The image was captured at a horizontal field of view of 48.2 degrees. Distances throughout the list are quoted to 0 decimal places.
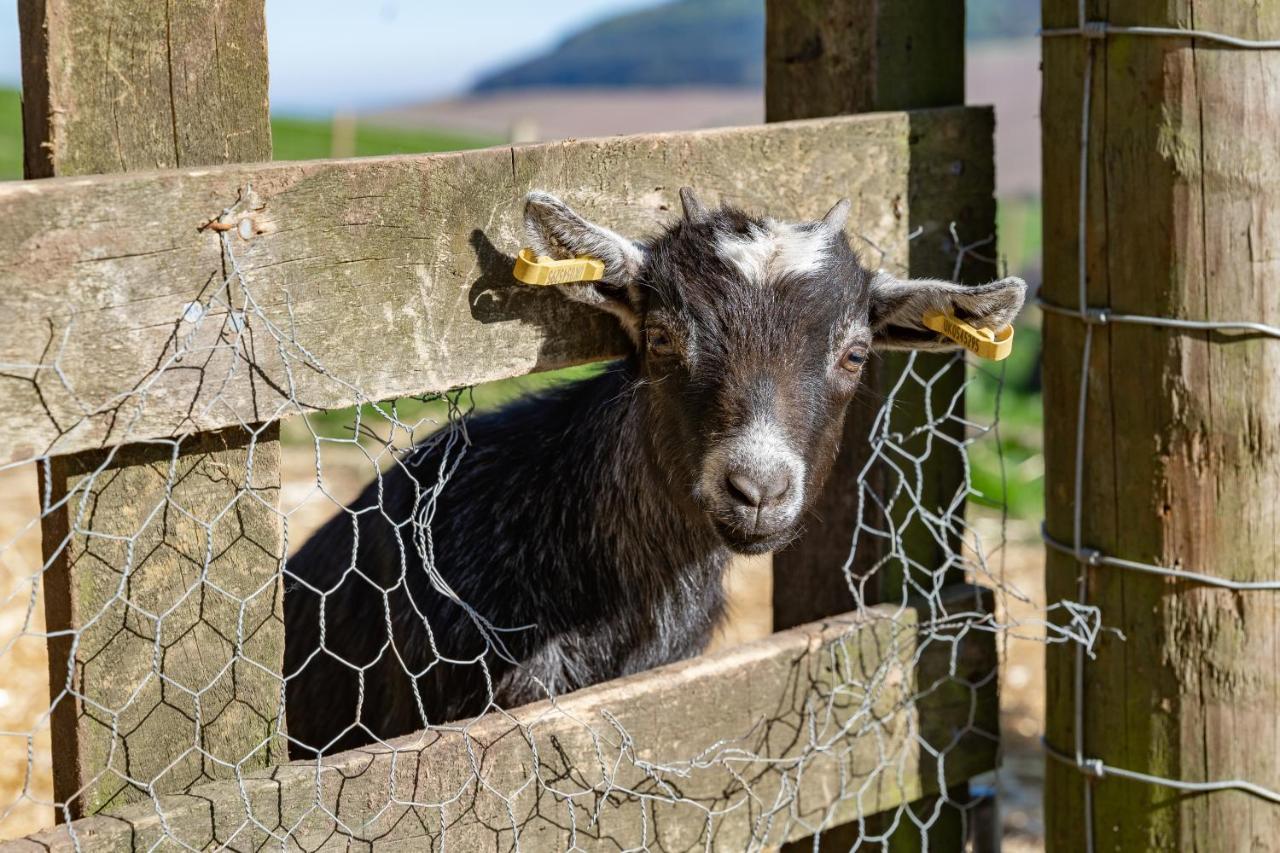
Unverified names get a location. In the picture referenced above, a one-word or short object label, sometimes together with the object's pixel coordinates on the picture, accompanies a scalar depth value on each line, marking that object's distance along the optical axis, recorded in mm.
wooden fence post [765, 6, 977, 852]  3199
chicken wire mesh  2180
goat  2846
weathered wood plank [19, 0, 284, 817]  2078
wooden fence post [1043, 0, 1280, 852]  2814
